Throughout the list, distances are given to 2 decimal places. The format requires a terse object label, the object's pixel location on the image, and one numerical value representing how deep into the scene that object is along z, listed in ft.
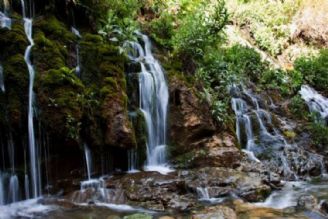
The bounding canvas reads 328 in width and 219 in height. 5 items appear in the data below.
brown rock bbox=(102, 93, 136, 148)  27.37
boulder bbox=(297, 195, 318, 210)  23.88
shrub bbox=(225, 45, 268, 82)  47.32
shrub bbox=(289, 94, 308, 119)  43.13
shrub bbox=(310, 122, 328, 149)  37.88
